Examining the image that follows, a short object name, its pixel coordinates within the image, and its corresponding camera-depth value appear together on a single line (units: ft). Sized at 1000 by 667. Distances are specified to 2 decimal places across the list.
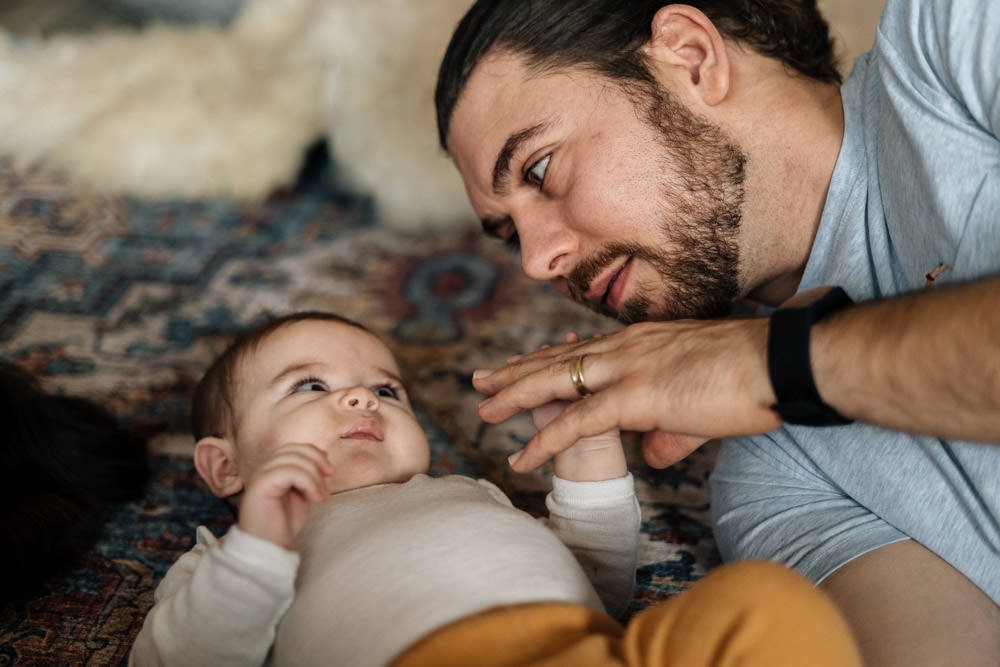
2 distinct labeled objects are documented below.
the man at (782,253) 2.66
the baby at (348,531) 2.66
